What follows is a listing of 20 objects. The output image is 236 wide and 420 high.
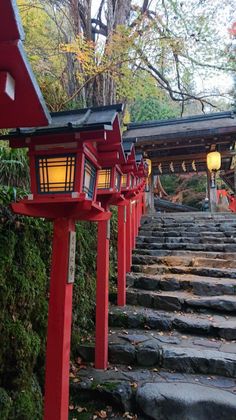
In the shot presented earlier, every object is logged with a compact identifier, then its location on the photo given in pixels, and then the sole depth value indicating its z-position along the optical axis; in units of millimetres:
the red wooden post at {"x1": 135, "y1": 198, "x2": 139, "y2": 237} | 9294
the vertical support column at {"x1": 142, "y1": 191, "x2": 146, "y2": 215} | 12508
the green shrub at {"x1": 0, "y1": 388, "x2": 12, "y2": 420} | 2295
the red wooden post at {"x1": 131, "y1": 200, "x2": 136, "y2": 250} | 7986
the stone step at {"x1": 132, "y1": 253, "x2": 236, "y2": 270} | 6734
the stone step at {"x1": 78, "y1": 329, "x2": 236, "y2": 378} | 3643
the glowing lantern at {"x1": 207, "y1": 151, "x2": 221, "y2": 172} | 11634
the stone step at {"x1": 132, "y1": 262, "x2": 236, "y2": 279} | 6273
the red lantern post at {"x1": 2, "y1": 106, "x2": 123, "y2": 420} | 2254
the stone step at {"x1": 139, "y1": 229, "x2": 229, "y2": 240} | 8440
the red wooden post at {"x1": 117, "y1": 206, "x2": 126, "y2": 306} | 5379
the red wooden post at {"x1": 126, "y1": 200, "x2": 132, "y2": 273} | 6598
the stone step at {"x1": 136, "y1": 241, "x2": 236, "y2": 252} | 7512
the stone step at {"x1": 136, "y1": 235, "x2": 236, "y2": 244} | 7984
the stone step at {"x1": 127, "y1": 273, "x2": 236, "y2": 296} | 5602
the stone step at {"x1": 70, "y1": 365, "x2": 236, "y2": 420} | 2961
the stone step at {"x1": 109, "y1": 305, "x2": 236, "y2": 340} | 4469
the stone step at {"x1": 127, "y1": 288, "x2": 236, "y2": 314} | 5113
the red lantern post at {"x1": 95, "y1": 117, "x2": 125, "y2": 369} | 3623
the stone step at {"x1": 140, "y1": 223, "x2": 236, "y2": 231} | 8891
